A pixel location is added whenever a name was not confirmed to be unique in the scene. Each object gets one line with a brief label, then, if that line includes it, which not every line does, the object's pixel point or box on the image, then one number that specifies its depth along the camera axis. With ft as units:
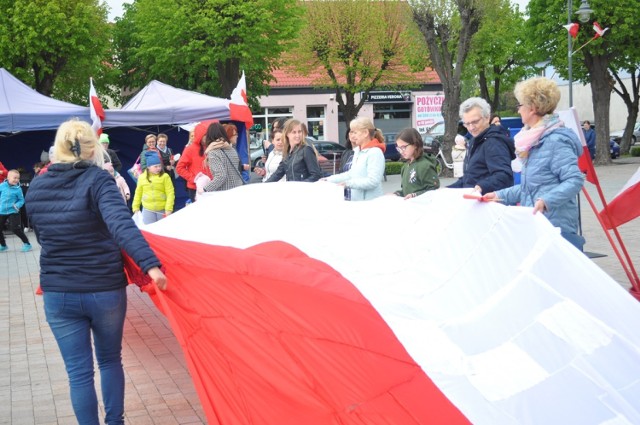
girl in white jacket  24.49
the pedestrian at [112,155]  50.68
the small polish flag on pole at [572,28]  82.23
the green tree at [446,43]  93.66
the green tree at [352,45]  135.03
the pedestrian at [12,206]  48.52
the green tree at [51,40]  110.83
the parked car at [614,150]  118.21
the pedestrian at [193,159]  37.01
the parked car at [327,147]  114.73
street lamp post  86.74
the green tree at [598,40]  96.32
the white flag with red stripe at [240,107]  54.24
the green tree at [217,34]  108.88
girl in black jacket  26.94
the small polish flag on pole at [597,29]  84.57
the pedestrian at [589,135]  84.61
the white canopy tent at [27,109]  52.01
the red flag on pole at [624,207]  24.02
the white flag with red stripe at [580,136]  21.33
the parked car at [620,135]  141.25
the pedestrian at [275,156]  31.42
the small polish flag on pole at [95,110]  52.66
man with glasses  19.72
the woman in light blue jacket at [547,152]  16.85
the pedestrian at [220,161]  28.78
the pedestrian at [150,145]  47.21
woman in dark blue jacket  14.19
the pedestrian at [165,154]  52.16
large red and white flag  11.86
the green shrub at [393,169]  106.32
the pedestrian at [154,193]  38.91
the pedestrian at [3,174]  53.26
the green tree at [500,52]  141.79
